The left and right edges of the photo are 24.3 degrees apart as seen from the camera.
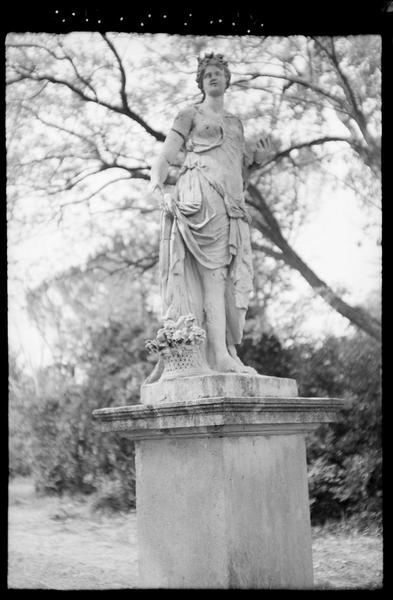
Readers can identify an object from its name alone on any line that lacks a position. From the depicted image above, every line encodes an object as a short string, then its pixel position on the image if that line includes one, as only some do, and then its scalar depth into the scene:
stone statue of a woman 5.30
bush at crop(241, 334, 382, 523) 9.89
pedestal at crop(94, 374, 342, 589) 4.74
